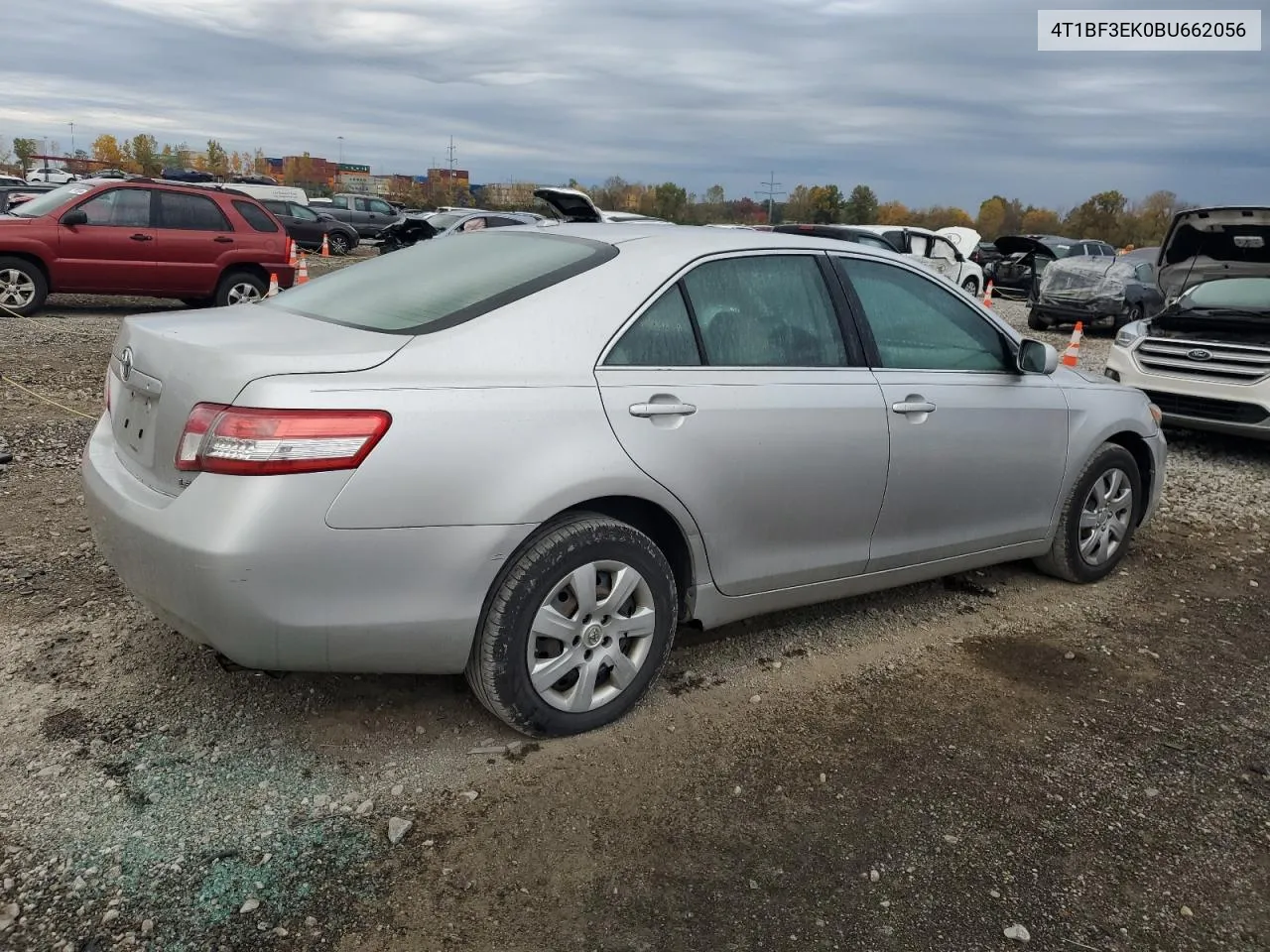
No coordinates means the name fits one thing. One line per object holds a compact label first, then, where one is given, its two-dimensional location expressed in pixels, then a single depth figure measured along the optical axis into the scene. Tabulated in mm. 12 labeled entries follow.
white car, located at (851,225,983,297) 17266
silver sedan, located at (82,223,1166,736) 2607
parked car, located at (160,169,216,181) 44531
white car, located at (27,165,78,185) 43594
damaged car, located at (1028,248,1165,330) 16662
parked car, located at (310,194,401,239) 31328
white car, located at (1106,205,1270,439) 7664
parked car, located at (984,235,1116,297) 22834
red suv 11383
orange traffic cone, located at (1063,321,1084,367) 9648
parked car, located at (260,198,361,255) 25205
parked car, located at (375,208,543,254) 24312
